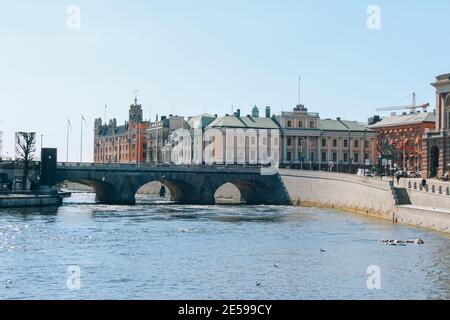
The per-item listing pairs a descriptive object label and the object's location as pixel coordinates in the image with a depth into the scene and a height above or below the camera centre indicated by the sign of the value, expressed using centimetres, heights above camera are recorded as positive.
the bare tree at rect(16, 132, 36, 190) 13180 +537
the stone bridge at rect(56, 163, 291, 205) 13125 -68
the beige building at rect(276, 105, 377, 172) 17688 +826
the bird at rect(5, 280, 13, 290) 4556 -679
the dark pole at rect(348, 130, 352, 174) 18062 +563
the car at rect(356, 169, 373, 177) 14288 +108
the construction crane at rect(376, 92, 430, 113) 19338 +1868
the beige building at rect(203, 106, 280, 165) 17138 +805
